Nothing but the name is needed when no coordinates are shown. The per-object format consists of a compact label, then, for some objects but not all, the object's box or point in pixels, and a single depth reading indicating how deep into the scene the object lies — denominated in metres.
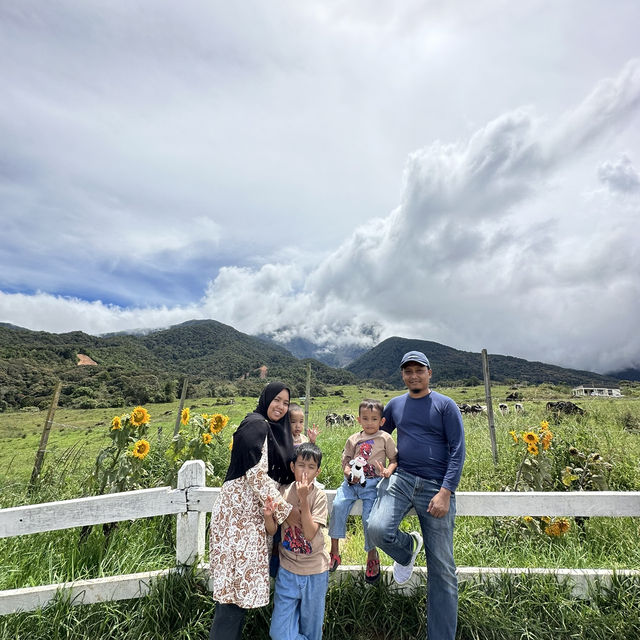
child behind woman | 3.30
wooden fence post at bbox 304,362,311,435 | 8.74
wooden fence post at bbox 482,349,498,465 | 6.89
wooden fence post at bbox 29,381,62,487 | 5.82
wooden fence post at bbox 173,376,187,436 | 9.11
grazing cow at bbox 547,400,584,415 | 11.61
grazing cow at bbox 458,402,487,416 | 19.53
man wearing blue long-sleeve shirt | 2.58
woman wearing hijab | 2.30
